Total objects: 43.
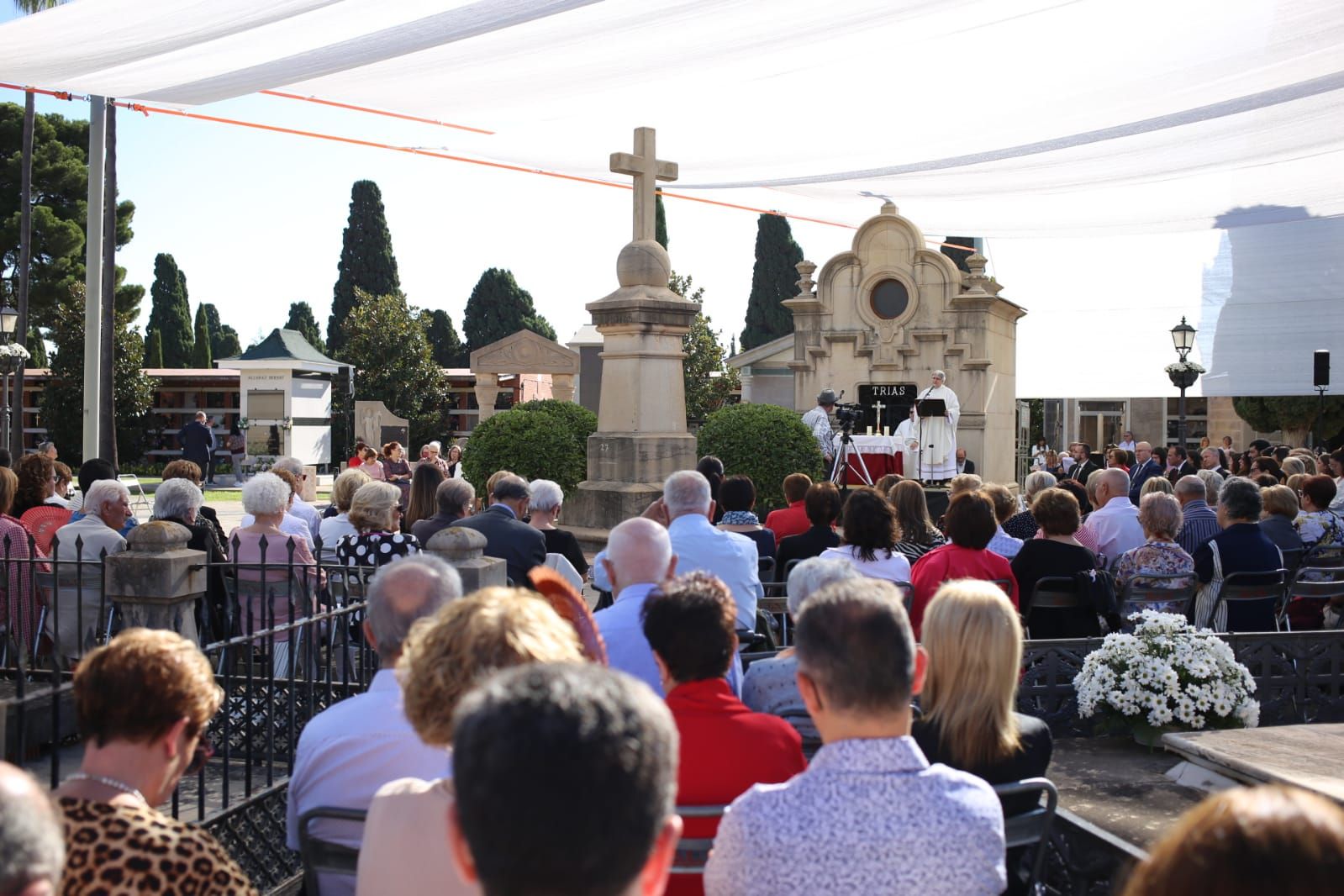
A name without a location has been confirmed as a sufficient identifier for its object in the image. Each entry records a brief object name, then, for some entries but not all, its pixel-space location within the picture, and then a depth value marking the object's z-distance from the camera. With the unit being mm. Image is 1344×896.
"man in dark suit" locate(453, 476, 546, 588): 5402
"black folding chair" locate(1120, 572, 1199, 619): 5551
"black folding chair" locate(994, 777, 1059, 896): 2566
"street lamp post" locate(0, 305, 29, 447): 16734
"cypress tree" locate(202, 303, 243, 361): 61562
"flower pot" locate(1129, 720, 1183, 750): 4223
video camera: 11680
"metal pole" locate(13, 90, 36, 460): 20500
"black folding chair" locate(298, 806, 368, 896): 2422
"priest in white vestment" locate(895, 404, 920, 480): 15055
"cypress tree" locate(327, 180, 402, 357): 41312
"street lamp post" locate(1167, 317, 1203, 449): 14070
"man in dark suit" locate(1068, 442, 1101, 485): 13227
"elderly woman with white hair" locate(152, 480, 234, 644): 5633
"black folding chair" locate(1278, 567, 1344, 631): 6223
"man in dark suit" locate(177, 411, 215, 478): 20531
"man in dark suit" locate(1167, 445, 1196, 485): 12477
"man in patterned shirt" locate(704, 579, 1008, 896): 1972
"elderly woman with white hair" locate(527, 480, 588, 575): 6195
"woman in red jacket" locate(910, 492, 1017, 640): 4961
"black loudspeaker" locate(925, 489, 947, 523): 12617
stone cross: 9820
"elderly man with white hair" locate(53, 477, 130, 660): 5270
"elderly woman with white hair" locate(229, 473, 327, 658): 5234
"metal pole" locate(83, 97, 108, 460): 10383
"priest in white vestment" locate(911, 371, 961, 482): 15531
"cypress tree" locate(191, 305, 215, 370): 45156
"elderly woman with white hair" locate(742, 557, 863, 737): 3520
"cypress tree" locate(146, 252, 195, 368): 43906
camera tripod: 11866
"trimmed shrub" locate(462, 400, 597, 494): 10703
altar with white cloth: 14383
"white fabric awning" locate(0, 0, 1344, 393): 6219
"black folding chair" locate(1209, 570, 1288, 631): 5695
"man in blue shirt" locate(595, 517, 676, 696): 3541
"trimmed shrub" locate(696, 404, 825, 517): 10945
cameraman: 13727
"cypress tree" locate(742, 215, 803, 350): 39906
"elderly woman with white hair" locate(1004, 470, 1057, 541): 6836
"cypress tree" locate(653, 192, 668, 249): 37978
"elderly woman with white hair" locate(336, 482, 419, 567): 5328
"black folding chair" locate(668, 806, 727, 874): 2402
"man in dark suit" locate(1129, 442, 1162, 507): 12141
